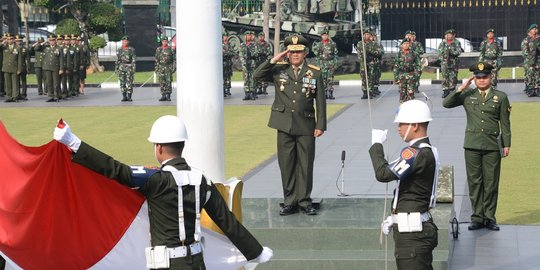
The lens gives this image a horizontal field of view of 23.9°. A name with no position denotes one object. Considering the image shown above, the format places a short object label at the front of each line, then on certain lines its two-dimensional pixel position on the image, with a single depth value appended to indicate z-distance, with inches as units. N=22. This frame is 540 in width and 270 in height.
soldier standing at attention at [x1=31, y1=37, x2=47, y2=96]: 1253.7
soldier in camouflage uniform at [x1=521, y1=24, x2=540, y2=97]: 1131.9
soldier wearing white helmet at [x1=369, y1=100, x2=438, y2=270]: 348.8
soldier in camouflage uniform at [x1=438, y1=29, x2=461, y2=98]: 1160.8
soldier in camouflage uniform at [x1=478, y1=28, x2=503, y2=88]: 1117.1
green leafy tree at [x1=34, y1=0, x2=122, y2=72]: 1609.3
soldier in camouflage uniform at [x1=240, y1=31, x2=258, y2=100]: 1178.0
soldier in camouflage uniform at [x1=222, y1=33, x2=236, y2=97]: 1215.6
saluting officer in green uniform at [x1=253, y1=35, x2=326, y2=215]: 485.4
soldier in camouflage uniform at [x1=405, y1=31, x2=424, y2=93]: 1065.5
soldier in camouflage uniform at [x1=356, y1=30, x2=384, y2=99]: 1184.2
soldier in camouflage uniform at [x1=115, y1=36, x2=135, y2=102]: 1189.7
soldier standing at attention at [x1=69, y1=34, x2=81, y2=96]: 1251.8
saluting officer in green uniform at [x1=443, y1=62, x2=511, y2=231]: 510.0
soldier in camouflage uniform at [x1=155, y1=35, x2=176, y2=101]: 1183.6
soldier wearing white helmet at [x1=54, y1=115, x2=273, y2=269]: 300.7
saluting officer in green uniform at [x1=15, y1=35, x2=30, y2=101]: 1219.2
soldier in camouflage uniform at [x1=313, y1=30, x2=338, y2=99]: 1178.0
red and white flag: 318.7
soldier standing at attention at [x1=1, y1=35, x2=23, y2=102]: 1207.6
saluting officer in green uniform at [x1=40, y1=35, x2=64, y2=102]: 1211.9
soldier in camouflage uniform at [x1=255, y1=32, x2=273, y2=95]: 1236.5
